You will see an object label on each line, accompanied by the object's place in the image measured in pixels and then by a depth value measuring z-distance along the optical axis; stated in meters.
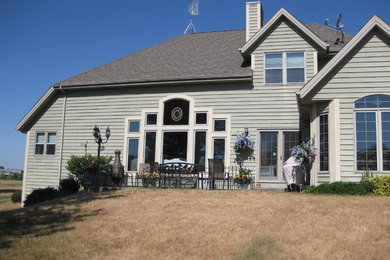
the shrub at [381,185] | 11.33
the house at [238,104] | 12.73
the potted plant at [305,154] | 13.54
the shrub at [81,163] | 16.61
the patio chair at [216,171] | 14.85
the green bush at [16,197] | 19.80
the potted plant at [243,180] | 14.89
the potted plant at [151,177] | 15.12
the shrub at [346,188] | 11.43
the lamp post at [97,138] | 14.91
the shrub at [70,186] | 14.78
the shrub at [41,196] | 13.64
